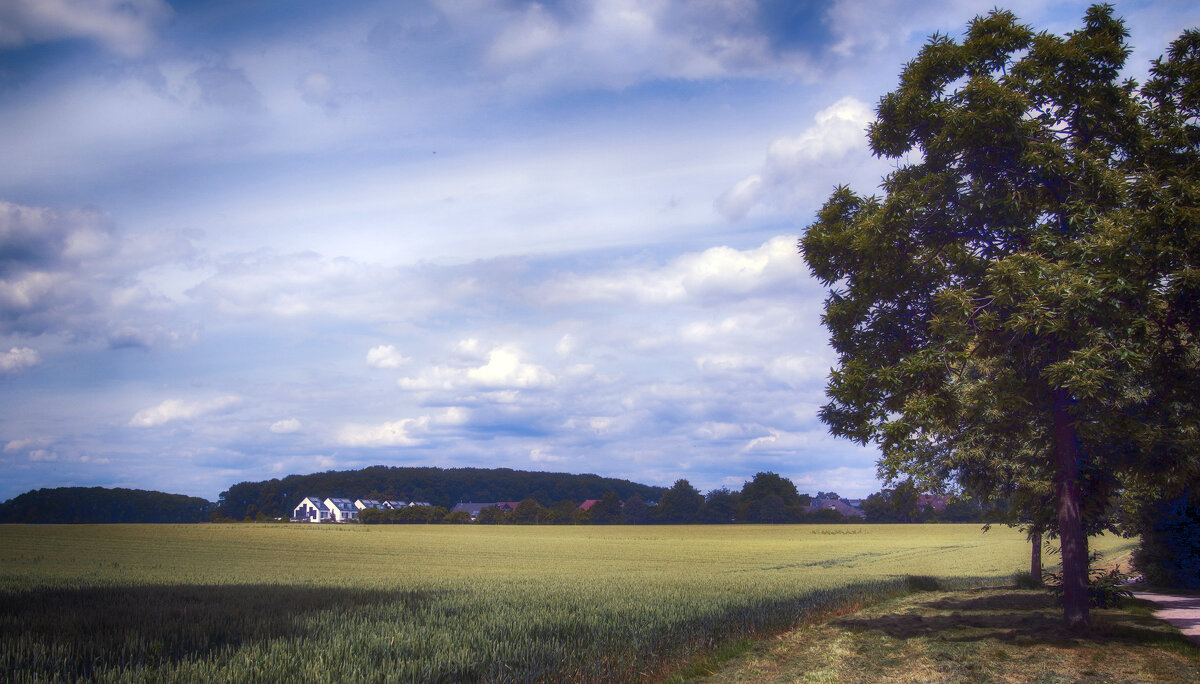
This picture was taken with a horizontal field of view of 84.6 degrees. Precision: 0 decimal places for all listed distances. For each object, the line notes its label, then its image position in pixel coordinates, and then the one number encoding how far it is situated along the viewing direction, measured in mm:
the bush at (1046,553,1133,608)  15344
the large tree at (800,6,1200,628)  11586
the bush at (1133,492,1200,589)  23062
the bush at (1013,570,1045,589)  24750
